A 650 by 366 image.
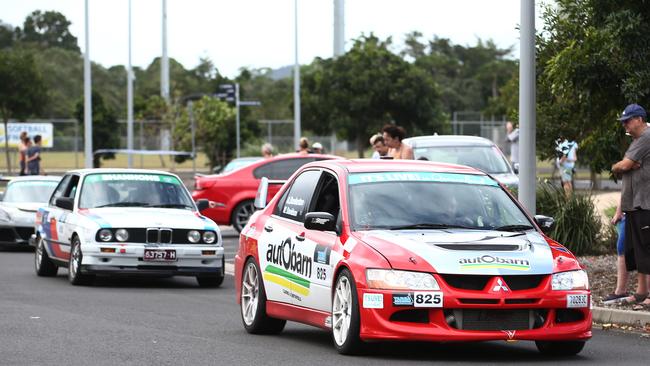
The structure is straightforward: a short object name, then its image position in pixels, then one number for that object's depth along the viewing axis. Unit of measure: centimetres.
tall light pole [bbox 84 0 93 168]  4157
